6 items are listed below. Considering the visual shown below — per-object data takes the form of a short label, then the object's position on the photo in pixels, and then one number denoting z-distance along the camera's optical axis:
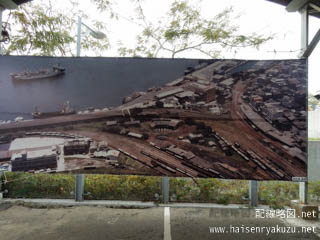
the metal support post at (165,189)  3.52
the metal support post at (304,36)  2.97
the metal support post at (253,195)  3.45
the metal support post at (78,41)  3.55
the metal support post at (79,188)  3.55
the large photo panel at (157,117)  2.68
